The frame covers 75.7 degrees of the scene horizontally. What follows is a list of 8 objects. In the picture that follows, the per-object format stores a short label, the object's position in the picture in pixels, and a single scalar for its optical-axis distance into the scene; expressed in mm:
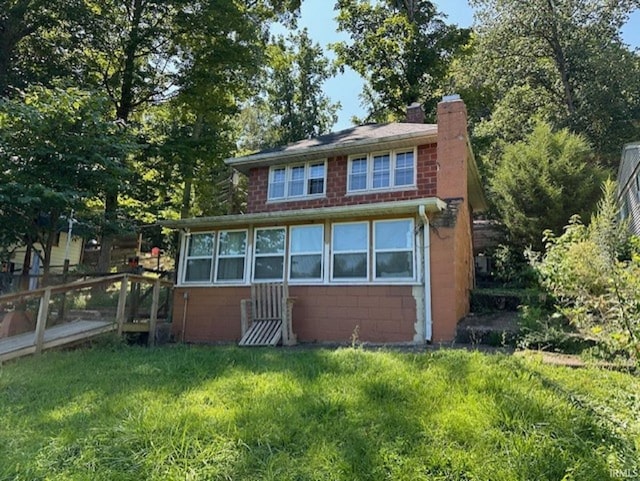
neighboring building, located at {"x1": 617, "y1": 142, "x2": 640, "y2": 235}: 13641
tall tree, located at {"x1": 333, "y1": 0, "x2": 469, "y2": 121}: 20578
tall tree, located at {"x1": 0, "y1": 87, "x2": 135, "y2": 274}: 8032
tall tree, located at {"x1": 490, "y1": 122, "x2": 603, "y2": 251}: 15023
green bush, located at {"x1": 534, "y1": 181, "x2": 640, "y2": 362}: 4785
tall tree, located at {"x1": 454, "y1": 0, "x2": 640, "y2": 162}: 20906
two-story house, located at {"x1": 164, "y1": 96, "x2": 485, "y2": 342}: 8438
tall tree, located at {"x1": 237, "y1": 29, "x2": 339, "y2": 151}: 27531
